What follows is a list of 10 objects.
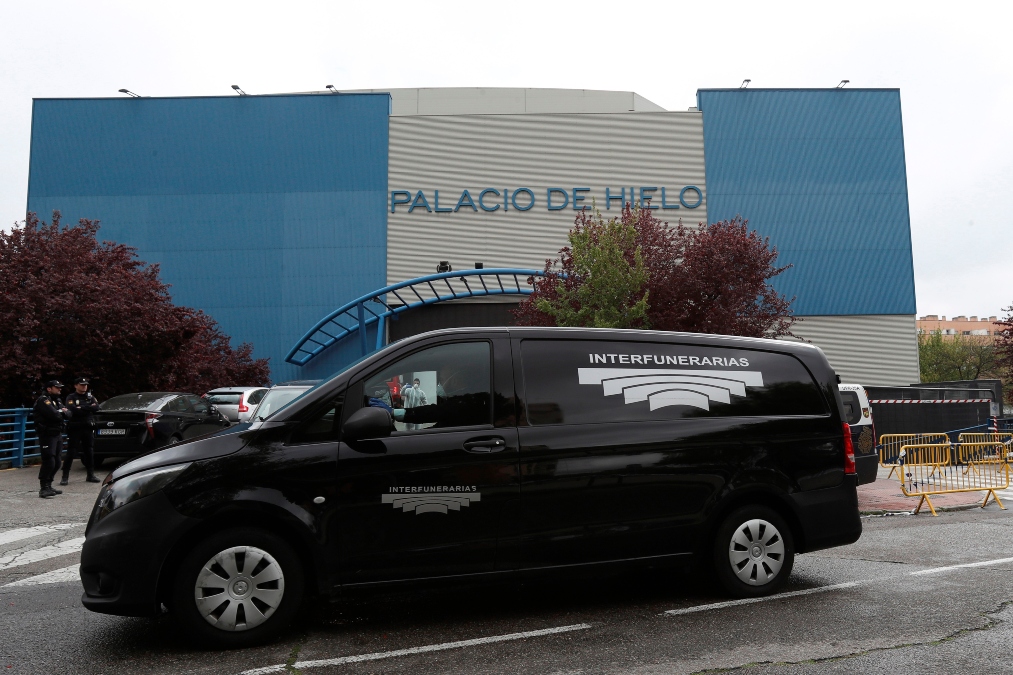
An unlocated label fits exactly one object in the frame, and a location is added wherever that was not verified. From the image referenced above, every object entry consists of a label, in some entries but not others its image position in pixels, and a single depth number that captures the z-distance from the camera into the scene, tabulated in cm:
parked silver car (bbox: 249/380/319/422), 1197
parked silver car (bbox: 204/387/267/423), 1748
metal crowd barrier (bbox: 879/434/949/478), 1653
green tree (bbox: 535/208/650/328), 1531
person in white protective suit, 486
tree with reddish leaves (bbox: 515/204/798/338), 1589
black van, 443
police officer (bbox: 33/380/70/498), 1151
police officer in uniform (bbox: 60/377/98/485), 1276
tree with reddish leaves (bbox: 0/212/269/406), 1723
